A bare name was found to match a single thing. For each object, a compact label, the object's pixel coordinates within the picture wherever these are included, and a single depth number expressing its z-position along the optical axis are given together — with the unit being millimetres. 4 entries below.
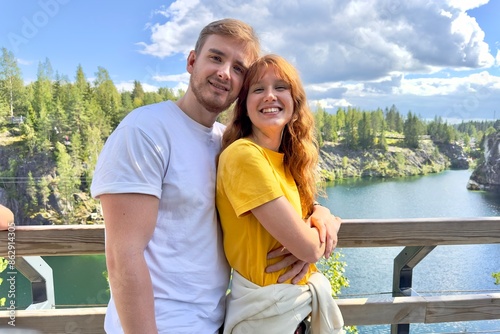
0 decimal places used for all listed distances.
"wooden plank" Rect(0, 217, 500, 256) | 1346
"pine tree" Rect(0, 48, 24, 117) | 47281
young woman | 1056
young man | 934
